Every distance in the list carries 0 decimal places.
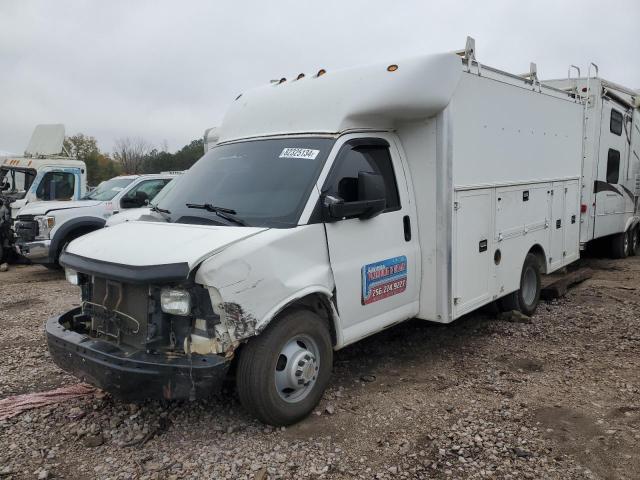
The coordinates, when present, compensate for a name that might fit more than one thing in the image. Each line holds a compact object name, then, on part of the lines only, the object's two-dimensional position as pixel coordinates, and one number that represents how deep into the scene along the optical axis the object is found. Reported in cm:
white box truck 332
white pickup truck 973
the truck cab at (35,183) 1159
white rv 859
